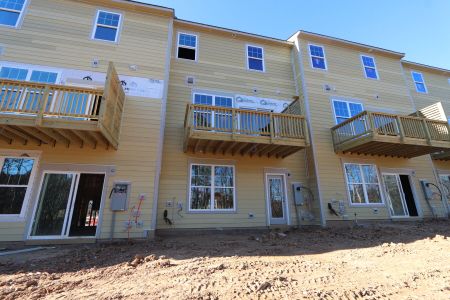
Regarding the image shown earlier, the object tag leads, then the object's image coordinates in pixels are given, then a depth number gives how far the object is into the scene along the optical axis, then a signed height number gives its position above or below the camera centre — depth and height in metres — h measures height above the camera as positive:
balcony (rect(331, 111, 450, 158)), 9.41 +3.34
